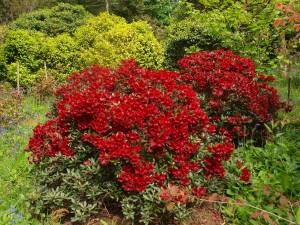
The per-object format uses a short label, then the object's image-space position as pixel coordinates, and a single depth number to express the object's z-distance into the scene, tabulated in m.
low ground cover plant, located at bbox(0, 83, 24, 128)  5.77
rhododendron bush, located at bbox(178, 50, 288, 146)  4.12
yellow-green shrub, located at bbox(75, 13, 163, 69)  7.70
